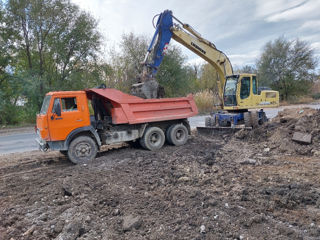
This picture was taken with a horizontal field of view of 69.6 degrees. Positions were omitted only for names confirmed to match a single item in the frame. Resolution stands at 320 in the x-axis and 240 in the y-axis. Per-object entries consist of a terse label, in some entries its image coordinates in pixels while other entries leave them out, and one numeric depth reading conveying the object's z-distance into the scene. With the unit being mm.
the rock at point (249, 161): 5952
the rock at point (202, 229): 2961
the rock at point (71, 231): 2992
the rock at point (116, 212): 3534
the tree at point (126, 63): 20344
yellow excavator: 8492
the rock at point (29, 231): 3129
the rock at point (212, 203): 3608
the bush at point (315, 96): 33019
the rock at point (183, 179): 4775
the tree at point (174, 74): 24000
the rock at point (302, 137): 7076
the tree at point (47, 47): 16672
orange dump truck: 6121
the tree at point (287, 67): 30531
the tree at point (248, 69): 33228
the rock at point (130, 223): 3104
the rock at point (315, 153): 6393
